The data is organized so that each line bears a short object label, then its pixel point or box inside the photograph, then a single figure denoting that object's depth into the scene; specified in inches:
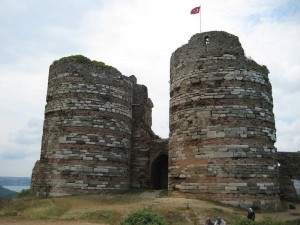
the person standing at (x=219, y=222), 474.3
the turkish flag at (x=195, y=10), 771.3
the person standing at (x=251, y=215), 506.3
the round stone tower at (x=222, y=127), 637.9
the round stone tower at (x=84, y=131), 778.2
